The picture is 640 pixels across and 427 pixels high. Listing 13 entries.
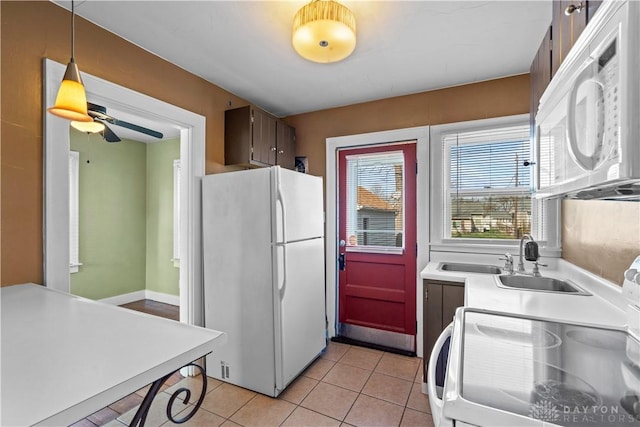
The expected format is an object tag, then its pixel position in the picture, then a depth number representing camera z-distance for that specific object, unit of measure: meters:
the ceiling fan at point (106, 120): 2.20
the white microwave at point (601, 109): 0.59
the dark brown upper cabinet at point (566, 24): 0.89
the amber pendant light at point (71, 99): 1.23
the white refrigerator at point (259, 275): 2.15
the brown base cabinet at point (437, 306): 2.07
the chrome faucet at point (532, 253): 1.92
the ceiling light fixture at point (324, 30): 1.44
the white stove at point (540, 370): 0.61
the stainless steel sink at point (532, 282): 1.86
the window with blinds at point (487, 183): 2.46
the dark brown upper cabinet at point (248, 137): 2.68
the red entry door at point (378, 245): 2.86
